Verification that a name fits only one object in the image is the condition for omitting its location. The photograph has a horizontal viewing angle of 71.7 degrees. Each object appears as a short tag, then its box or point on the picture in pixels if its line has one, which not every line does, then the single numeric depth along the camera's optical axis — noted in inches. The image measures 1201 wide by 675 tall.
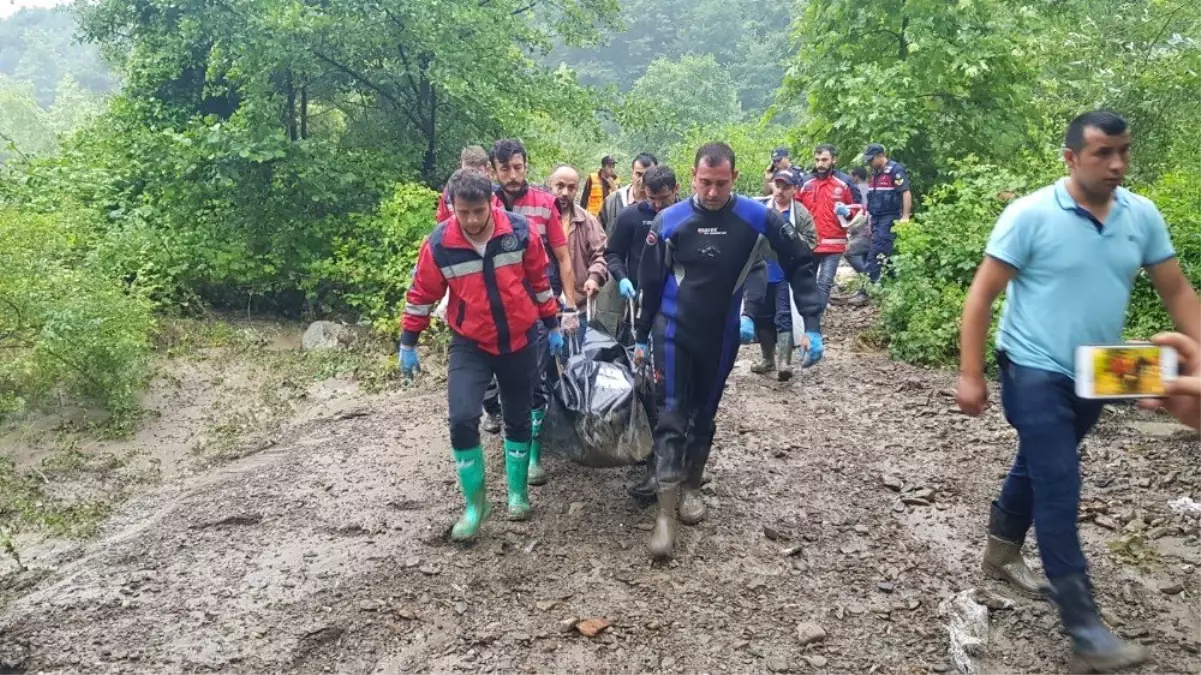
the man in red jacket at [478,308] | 152.6
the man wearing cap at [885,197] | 343.0
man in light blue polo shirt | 107.1
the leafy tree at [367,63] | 358.3
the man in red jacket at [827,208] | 302.2
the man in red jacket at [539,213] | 188.4
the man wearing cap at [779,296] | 252.2
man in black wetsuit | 152.6
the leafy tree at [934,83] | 401.7
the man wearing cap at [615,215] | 218.4
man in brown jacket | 208.5
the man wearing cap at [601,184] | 375.9
